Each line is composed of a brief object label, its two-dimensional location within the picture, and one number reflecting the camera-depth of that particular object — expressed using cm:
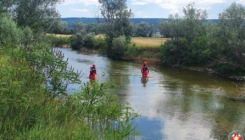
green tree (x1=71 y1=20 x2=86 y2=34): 8320
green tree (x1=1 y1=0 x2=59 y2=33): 3684
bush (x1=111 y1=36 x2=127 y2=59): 4966
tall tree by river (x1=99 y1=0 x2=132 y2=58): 5291
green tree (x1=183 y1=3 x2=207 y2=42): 3984
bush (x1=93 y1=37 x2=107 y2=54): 5562
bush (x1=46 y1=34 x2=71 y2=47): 6969
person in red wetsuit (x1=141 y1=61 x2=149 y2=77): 2842
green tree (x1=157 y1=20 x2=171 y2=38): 4088
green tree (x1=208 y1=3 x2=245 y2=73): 3086
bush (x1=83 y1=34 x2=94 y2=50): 6138
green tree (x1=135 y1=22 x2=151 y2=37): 8662
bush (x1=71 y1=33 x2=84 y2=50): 6234
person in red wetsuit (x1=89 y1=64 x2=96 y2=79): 2414
